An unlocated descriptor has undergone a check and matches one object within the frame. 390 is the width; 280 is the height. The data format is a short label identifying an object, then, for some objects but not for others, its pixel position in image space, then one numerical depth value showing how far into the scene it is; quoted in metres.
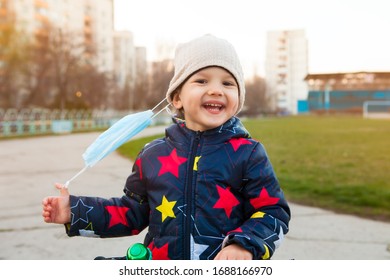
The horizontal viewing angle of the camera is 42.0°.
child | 0.98
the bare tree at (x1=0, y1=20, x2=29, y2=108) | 10.10
